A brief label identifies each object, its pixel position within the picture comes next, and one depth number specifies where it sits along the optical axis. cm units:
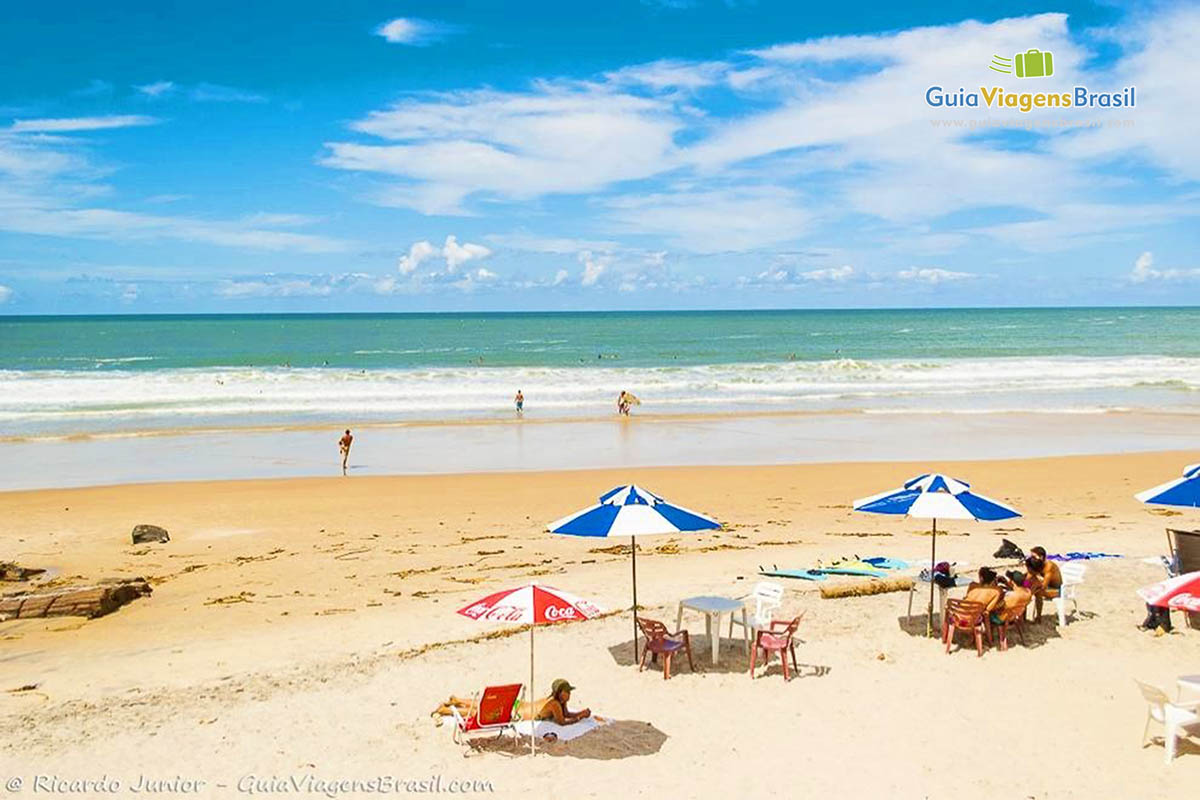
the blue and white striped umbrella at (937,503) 1052
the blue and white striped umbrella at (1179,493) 1151
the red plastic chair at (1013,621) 1059
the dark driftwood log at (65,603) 1260
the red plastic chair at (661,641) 1002
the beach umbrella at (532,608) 830
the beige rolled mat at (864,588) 1266
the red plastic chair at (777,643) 998
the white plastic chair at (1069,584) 1127
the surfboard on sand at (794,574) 1350
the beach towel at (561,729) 863
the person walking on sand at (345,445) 2437
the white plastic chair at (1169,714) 789
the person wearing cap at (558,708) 877
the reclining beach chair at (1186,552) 1188
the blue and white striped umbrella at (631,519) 969
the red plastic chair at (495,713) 838
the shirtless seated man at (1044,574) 1127
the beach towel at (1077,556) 1391
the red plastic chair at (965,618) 1034
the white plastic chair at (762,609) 1080
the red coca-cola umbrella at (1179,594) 860
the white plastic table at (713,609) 1045
